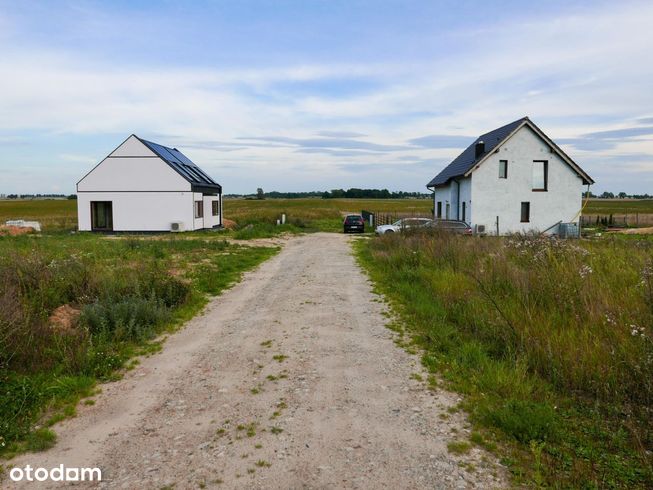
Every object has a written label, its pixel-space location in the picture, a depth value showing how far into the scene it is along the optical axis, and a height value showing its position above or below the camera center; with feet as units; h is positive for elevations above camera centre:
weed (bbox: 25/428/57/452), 13.86 -6.61
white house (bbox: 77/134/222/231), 101.14 +4.91
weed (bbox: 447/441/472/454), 13.19 -6.46
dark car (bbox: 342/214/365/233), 114.52 -2.73
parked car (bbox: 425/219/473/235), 80.73 -2.04
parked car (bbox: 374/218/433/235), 77.29 -1.85
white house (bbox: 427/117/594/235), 96.12 +6.00
